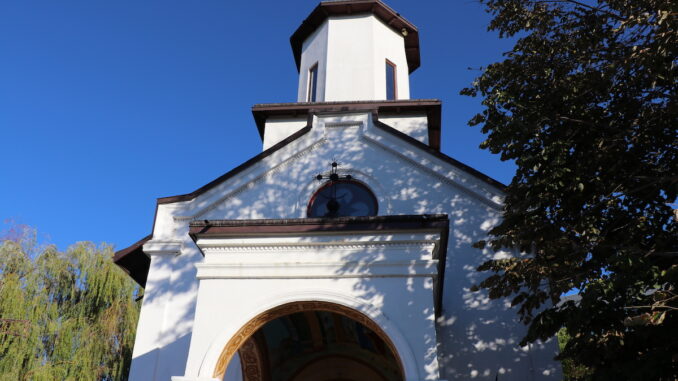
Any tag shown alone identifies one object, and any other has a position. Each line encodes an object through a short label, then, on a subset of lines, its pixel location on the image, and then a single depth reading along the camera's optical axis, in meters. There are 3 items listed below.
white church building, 8.22
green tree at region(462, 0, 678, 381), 7.24
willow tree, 15.38
